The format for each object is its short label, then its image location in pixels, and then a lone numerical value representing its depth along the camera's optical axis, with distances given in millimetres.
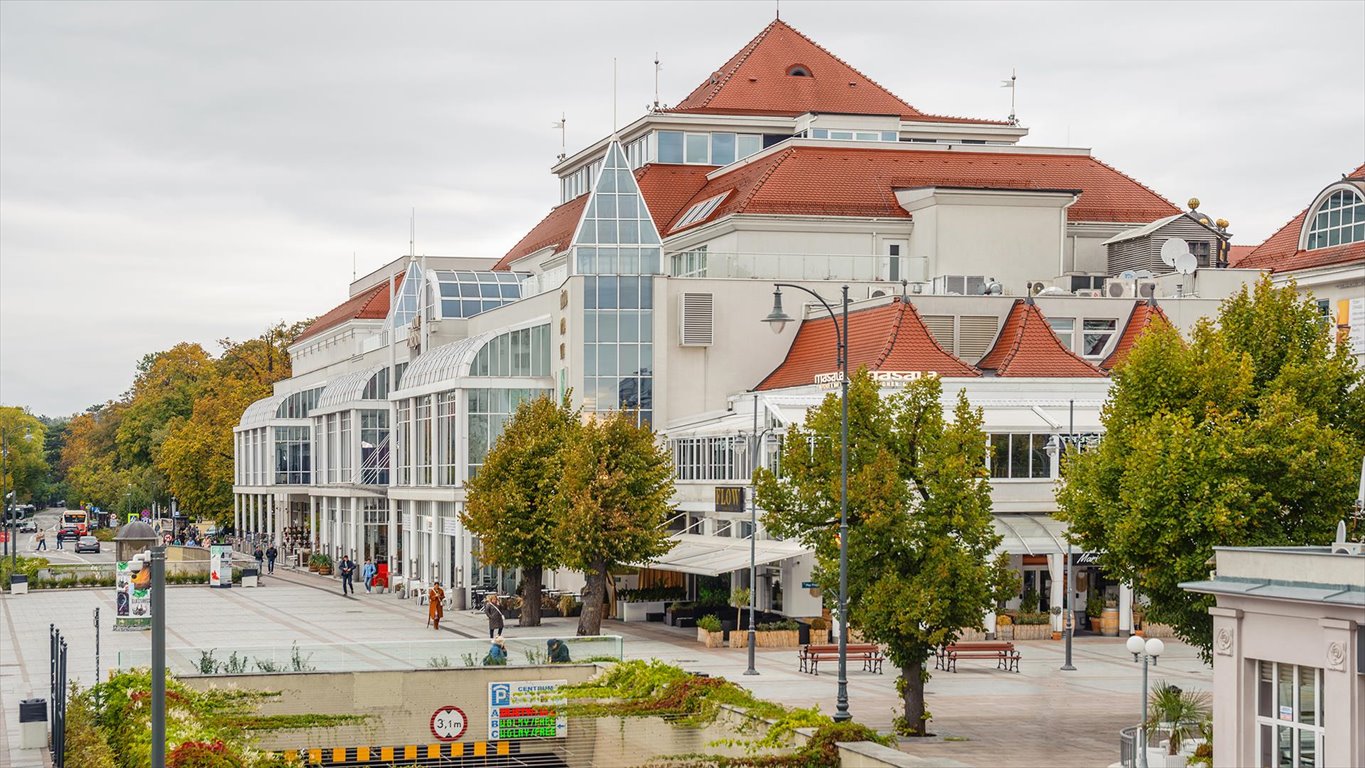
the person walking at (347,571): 72938
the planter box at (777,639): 51969
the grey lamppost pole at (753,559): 44531
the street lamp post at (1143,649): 28688
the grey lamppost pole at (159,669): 17562
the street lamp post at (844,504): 33181
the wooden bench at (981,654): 46562
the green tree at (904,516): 33875
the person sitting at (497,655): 39406
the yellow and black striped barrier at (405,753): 36656
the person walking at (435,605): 56906
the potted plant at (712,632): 52062
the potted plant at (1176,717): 30078
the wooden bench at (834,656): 45438
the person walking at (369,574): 77688
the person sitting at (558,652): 40062
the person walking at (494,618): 47462
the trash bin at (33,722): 33938
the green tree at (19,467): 175875
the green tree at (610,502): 52438
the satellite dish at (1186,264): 69688
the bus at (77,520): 148012
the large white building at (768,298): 60156
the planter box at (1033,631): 55344
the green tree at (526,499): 56500
